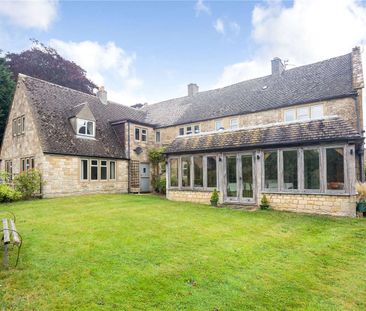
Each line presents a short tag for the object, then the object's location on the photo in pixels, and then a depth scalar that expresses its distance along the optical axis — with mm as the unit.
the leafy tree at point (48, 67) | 28562
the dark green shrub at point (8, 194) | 14789
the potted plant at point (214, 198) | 13672
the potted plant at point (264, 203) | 12461
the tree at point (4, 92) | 23594
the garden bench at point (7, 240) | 4827
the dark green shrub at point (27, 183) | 16033
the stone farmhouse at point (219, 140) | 11531
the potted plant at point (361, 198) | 10586
